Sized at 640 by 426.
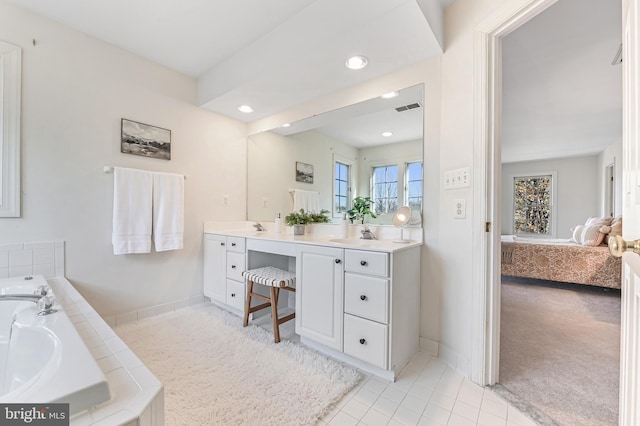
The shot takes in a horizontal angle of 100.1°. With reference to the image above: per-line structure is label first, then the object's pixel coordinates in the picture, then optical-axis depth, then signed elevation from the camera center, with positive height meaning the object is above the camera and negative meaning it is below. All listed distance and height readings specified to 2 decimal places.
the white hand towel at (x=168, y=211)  2.39 +0.01
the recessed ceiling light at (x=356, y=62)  1.87 +1.08
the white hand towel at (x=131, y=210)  2.17 +0.01
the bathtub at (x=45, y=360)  0.68 -0.46
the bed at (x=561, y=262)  3.25 -0.61
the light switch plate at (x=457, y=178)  1.63 +0.23
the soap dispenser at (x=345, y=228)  2.31 -0.13
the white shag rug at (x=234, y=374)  1.29 -0.96
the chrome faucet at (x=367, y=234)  2.10 -0.17
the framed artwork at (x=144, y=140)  2.26 +0.64
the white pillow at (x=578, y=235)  3.82 -0.28
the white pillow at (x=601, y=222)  3.50 -0.08
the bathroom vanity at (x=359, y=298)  1.54 -0.53
